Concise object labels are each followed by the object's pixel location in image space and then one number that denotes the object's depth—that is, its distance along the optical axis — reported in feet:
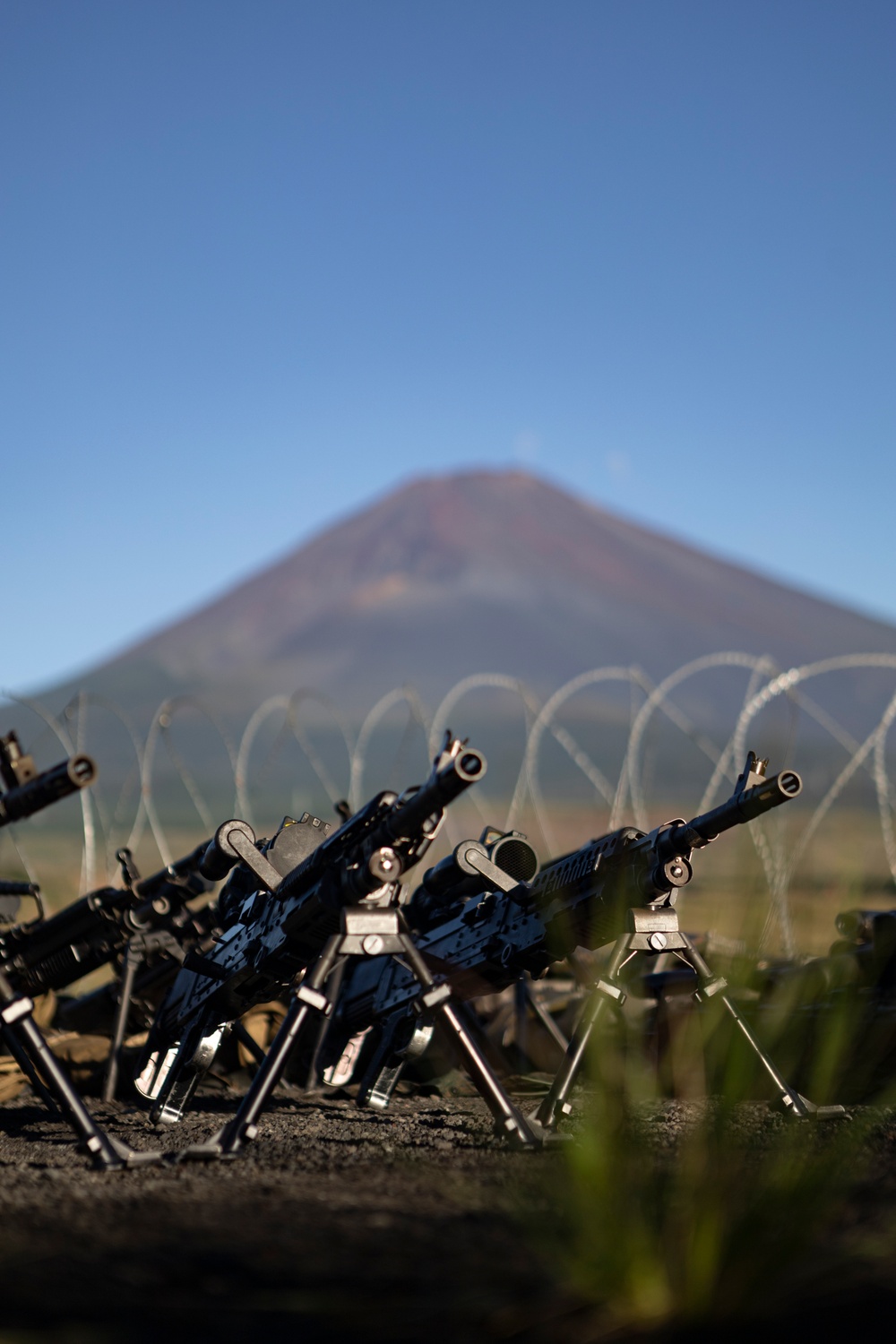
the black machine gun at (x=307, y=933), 20.67
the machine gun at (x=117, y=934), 33.01
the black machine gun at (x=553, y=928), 24.12
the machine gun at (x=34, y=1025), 19.74
